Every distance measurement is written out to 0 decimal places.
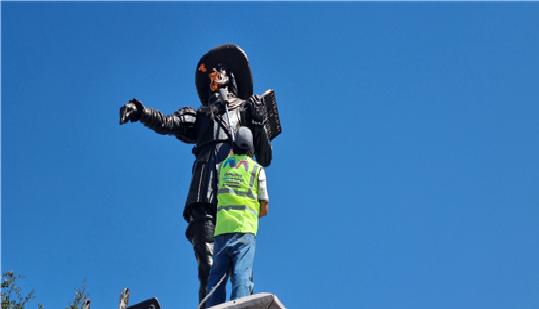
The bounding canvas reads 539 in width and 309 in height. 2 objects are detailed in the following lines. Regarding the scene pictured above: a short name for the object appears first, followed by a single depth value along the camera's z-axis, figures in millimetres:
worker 6770
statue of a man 8164
